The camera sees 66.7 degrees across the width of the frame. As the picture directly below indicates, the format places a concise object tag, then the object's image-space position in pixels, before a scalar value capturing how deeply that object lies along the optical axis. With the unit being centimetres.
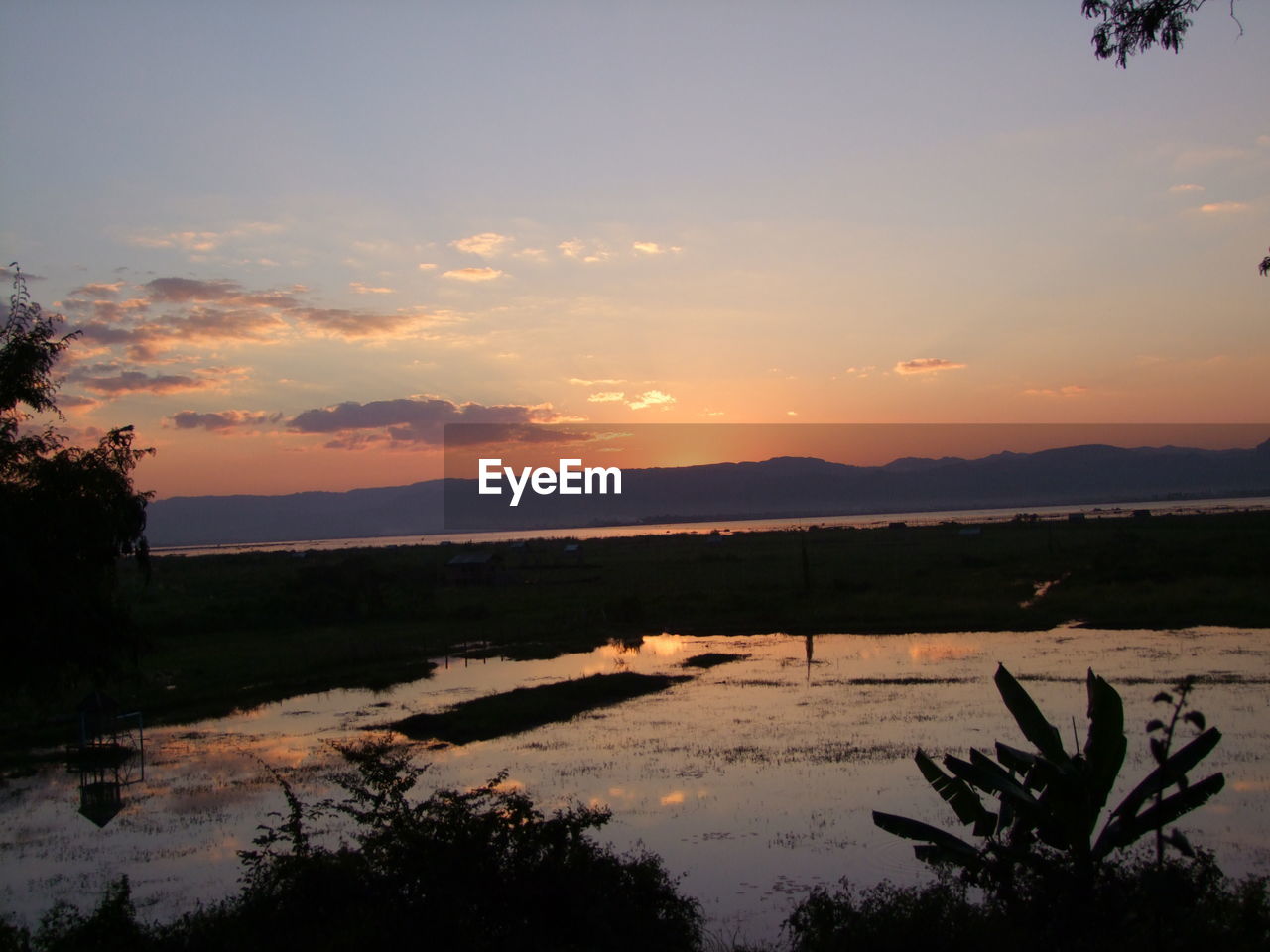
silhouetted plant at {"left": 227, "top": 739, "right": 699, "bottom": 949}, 930
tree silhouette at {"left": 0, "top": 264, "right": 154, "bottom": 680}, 989
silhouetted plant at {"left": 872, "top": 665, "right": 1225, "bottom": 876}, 759
